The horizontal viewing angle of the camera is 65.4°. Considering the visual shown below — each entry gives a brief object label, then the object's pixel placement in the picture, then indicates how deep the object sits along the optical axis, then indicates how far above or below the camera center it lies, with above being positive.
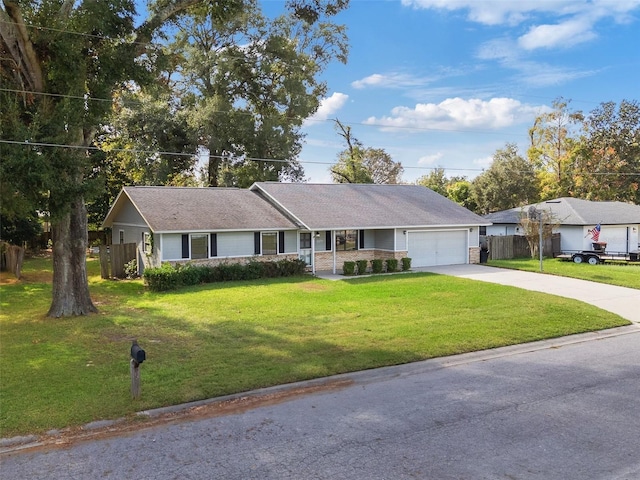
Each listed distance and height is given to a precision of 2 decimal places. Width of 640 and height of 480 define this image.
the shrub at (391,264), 24.34 -1.32
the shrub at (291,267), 22.56 -1.27
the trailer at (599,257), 28.26 -1.41
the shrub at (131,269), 22.94 -1.21
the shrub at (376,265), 24.22 -1.34
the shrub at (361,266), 23.67 -1.34
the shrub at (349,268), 23.28 -1.39
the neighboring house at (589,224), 31.11 +0.52
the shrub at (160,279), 18.61 -1.36
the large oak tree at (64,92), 11.84 +4.03
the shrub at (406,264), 24.83 -1.36
